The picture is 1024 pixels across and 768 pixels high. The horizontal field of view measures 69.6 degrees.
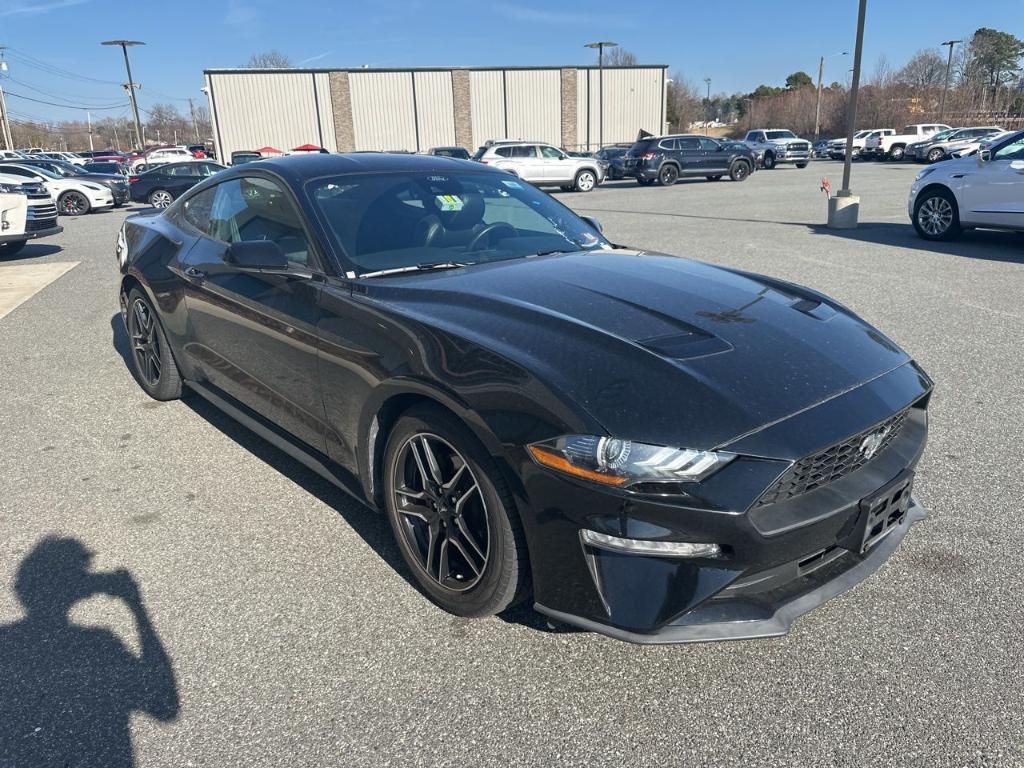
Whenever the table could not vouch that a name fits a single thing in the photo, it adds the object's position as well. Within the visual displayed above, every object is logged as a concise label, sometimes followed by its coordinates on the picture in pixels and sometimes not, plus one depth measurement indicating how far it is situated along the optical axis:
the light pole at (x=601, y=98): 51.00
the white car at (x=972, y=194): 9.89
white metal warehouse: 48.34
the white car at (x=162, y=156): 37.38
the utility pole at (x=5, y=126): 51.25
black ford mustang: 2.04
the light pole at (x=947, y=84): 57.12
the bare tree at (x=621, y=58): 80.00
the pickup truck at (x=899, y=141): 39.47
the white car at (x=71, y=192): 20.80
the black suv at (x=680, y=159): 27.97
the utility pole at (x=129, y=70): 52.16
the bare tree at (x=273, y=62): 79.50
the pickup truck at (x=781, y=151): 37.22
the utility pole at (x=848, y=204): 13.02
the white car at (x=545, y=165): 26.28
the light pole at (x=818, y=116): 61.69
